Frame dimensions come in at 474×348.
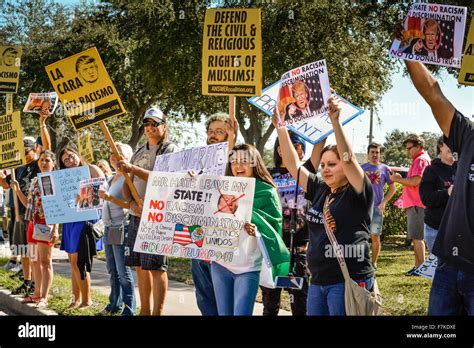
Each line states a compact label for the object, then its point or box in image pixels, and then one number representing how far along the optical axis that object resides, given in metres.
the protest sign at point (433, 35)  5.13
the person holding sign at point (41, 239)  8.66
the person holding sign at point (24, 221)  9.67
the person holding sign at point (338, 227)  4.79
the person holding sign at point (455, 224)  4.17
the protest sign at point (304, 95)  5.66
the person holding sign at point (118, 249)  7.44
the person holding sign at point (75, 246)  8.25
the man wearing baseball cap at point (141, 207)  6.68
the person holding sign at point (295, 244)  6.09
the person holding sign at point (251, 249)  5.38
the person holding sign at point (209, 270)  6.18
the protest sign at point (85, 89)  6.83
